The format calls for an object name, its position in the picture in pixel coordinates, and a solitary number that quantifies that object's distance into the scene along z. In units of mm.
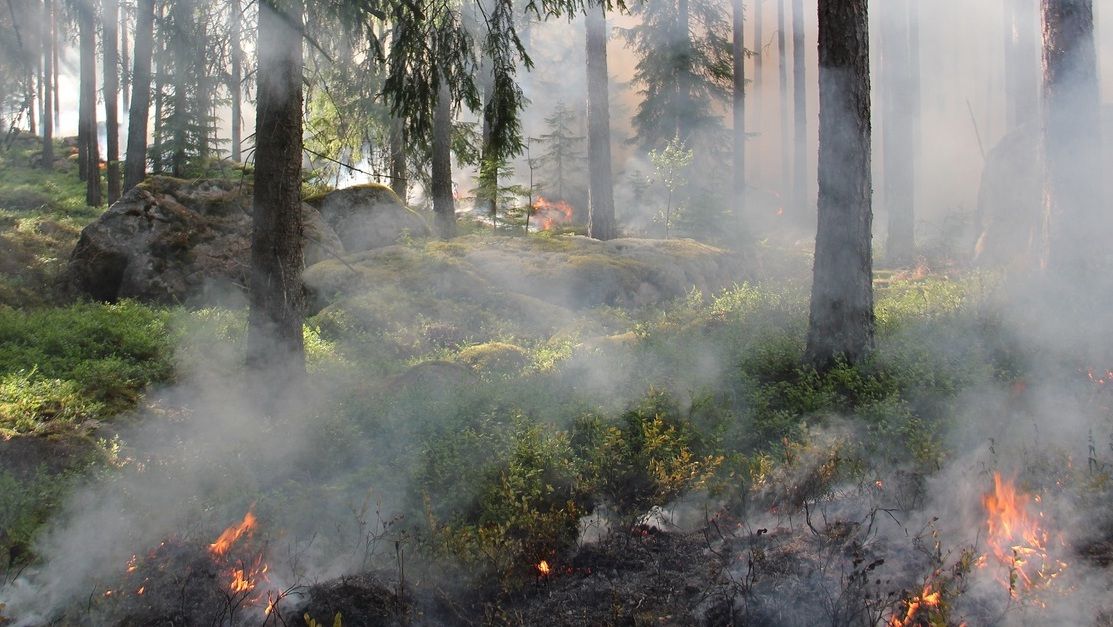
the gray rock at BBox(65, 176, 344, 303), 10859
